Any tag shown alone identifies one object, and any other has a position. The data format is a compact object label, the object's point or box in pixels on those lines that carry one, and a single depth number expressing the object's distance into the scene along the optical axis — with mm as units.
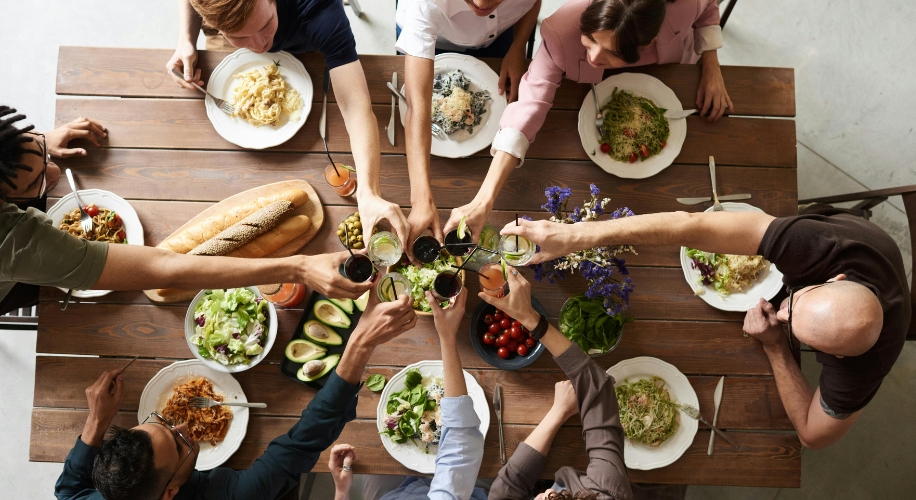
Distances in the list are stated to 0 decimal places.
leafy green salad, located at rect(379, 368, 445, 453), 2156
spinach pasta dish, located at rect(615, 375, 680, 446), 2170
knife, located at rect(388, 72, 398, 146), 2379
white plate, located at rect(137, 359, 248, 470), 2230
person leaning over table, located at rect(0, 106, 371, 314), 1887
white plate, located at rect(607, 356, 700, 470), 2195
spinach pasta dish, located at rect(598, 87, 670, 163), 2322
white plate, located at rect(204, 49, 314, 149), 2383
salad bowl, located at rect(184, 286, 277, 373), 2205
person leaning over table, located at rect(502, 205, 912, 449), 2004
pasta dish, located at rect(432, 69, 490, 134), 2322
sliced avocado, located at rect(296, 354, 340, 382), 2232
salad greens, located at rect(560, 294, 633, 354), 2182
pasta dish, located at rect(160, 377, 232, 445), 2221
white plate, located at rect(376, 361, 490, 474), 2182
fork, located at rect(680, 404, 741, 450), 2195
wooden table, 2264
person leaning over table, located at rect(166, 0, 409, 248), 2186
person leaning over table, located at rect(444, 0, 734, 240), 2016
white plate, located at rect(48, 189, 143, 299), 2324
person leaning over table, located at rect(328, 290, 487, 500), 2014
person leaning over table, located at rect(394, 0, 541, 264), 2234
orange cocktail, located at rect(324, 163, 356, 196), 2309
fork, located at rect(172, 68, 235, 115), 2387
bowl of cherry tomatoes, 2191
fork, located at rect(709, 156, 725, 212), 2277
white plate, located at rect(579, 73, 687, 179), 2338
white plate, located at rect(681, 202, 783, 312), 2256
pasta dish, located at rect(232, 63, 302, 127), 2361
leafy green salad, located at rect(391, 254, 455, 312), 2211
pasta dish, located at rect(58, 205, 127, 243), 2291
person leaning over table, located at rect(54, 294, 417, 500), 2004
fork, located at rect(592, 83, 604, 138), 2350
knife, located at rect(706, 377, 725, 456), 2231
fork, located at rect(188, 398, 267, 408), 2213
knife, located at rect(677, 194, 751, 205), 2320
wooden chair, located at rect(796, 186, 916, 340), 2402
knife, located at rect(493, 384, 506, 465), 2221
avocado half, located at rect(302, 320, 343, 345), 2275
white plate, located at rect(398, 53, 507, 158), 2355
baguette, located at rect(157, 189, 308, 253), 2279
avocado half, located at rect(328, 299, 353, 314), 2275
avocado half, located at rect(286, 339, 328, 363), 2270
